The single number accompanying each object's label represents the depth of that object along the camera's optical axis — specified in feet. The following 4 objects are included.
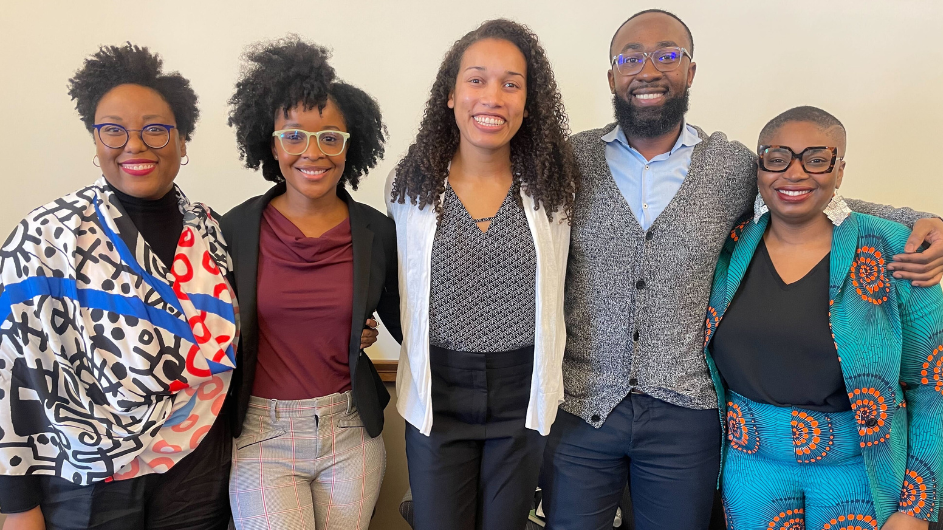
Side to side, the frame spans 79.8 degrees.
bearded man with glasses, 5.69
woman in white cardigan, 5.41
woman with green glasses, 5.30
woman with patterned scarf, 4.47
